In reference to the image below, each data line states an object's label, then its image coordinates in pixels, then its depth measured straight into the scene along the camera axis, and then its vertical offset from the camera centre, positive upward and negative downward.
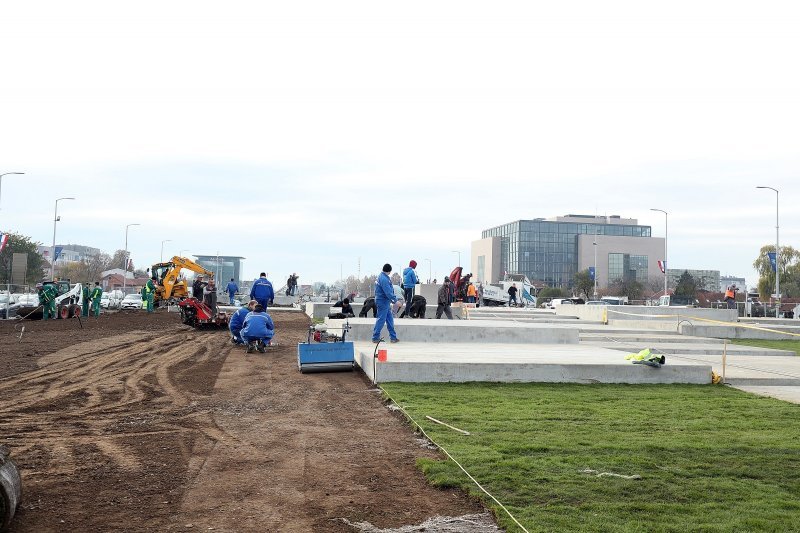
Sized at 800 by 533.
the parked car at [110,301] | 48.41 -1.28
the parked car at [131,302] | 48.47 -1.24
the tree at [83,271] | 85.19 +1.55
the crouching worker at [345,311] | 19.48 -0.56
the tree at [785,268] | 63.78 +3.28
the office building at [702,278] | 86.75 +3.31
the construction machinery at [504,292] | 48.69 +0.24
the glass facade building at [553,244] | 109.81 +8.38
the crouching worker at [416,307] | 22.13 -0.45
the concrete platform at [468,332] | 16.05 -0.87
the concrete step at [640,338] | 18.84 -1.06
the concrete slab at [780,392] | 10.67 -1.41
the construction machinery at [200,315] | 23.53 -0.96
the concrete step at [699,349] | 16.97 -1.19
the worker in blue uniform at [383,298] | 14.09 -0.12
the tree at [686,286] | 71.25 +1.54
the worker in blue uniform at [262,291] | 20.80 -0.08
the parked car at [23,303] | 32.95 -1.08
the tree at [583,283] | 84.92 +1.86
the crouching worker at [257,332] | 16.08 -1.00
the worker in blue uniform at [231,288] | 40.36 -0.03
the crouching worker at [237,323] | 17.88 -0.90
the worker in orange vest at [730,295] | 32.75 +0.34
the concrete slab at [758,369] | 12.20 -1.29
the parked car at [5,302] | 31.49 -1.01
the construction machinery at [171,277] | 32.88 +0.40
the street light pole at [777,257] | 39.46 +2.96
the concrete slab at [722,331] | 22.17 -0.92
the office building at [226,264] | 139.00 +4.61
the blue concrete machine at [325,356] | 12.41 -1.17
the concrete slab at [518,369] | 11.12 -1.18
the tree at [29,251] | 63.41 +2.70
